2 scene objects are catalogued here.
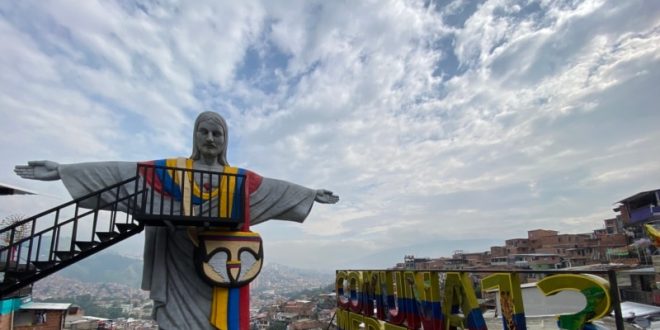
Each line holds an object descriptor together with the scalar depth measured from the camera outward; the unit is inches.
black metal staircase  196.6
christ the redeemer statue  230.1
